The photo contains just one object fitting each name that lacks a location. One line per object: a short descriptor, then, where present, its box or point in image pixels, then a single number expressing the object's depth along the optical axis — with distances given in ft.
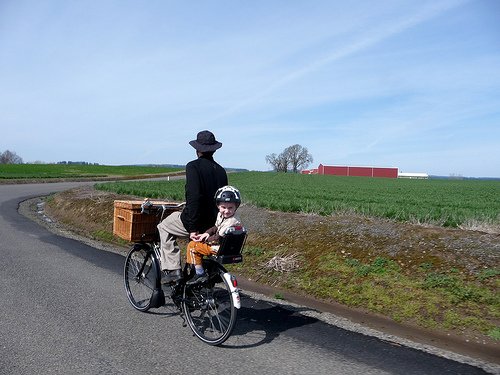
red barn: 379.55
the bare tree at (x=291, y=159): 426.10
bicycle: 13.75
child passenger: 13.96
